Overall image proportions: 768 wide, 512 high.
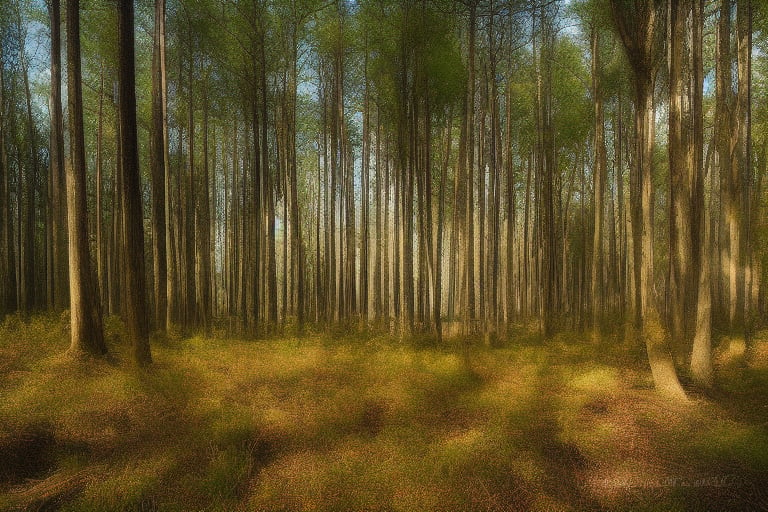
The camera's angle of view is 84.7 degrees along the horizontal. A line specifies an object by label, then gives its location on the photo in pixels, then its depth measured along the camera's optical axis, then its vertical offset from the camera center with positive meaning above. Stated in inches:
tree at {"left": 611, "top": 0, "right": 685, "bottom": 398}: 262.7 +62.1
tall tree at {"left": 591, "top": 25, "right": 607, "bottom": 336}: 446.9 +79.4
